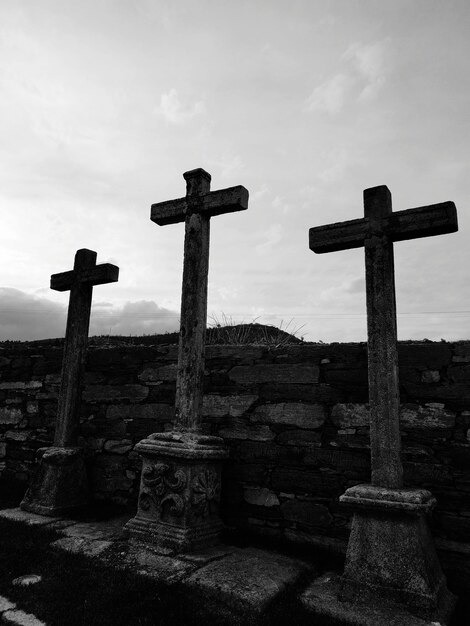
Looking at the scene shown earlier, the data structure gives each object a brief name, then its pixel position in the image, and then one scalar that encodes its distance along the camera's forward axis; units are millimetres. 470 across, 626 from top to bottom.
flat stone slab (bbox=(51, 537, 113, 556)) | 3500
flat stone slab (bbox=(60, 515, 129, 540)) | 3889
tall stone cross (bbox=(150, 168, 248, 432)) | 4109
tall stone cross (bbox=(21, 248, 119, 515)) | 4730
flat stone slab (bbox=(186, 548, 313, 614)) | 2768
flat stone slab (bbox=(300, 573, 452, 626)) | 2592
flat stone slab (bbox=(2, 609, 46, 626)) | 2539
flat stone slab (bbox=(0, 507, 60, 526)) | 4246
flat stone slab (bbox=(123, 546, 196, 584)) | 3045
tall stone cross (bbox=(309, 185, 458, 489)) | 3215
